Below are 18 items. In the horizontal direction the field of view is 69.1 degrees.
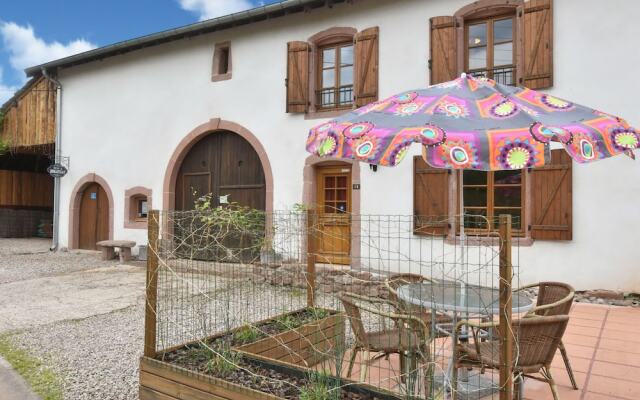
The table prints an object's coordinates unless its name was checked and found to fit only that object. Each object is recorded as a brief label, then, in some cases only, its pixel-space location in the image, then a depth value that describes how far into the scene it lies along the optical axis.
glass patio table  2.66
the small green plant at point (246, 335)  3.46
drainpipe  11.88
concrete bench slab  10.21
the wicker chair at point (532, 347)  2.53
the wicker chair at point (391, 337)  2.62
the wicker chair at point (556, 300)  2.94
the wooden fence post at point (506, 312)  2.18
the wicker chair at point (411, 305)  3.08
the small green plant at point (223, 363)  2.90
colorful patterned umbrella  2.46
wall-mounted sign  11.48
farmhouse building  6.14
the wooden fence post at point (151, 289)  3.06
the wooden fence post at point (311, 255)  4.10
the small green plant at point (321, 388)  2.48
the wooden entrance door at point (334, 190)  8.09
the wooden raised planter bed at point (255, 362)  2.57
